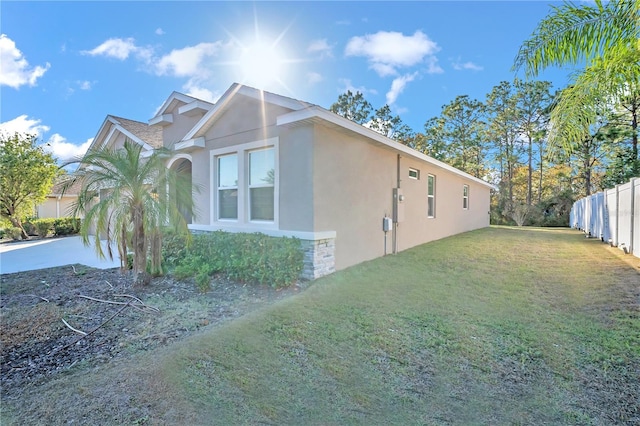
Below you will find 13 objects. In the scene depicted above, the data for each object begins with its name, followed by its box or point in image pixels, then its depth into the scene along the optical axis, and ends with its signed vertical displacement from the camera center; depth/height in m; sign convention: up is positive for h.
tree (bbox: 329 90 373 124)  30.41 +9.86
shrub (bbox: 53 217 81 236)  18.72 -0.92
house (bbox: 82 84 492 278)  7.07 +0.94
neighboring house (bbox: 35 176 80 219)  22.36 +0.35
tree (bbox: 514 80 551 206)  27.23 +8.89
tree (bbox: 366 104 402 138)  30.69 +8.56
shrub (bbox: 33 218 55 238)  18.70 -0.88
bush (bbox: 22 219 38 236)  19.12 -0.95
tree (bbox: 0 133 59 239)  17.56 +1.91
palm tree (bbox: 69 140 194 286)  6.62 +0.27
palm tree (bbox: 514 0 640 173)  4.58 +2.44
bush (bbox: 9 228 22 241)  17.80 -1.21
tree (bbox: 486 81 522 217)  28.72 +7.22
